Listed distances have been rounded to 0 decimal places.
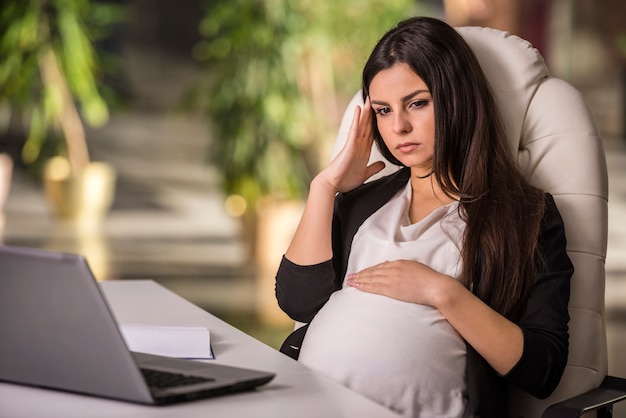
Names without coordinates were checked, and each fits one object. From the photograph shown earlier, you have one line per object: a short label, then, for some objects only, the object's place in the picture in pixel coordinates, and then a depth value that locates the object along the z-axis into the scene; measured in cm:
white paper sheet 396
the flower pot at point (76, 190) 1184
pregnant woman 406
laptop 359
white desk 363
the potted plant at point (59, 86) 1079
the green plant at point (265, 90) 1009
